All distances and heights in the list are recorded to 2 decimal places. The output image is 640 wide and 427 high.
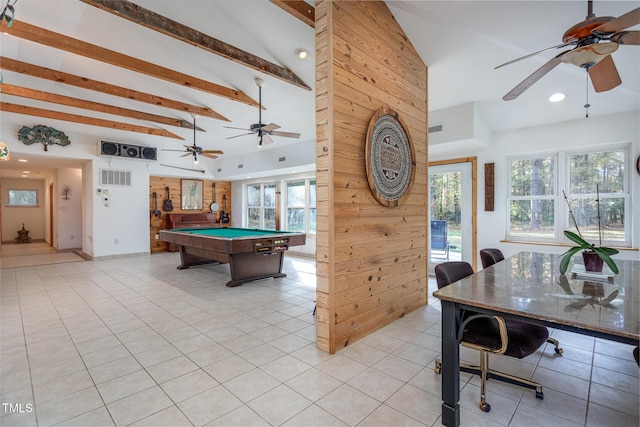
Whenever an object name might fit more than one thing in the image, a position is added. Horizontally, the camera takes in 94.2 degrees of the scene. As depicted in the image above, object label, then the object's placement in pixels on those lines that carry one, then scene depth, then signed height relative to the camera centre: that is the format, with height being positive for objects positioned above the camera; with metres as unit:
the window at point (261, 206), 9.21 +0.11
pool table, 4.60 -0.63
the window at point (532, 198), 4.59 +0.16
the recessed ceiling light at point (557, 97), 3.76 +1.42
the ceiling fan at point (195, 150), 6.20 +1.25
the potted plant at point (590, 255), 2.02 -0.33
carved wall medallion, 2.95 +0.54
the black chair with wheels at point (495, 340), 1.74 -0.82
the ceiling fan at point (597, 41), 1.74 +1.05
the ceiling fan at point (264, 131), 4.49 +1.21
